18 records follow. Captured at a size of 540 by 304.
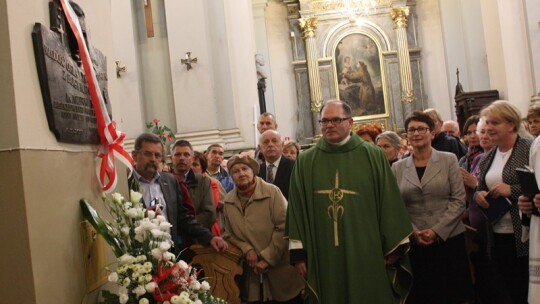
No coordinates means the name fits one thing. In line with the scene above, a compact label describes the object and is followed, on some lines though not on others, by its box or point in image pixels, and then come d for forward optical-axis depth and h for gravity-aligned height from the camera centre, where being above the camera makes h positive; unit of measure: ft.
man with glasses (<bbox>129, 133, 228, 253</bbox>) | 14.56 -0.48
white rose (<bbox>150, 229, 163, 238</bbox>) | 9.05 -0.89
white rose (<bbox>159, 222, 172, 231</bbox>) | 9.46 -0.84
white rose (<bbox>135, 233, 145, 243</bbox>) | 9.14 -0.93
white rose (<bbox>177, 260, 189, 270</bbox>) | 9.37 -1.43
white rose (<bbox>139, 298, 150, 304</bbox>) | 8.52 -1.73
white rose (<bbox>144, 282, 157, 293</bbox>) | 8.67 -1.58
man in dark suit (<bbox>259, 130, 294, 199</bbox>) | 19.90 -0.17
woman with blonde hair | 14.89 -1.35
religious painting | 61.46 +7.17
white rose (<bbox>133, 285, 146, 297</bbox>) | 8.59 -1.59
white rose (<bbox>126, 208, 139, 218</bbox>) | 9.27 -0.58
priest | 14.67 -1.72
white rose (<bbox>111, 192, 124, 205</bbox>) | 9.32 -0.36
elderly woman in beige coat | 16.29 -1.92
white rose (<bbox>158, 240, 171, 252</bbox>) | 9.12 -1.10
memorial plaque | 8.16 +1.36
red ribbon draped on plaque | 9.49 +0.71
